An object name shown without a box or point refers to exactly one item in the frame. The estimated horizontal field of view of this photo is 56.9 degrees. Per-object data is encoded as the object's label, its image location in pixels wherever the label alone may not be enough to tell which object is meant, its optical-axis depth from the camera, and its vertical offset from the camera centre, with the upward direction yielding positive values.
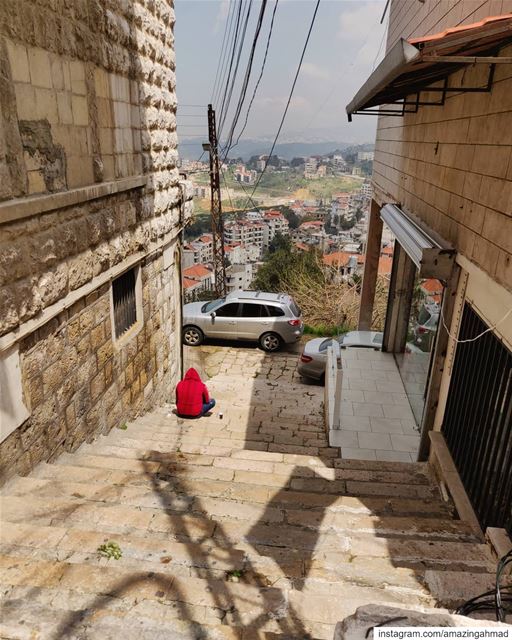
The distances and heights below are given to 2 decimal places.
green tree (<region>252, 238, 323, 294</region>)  22.66 -6.23
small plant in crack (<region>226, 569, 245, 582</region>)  2.69 -2.33
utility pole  17.08 -2.39
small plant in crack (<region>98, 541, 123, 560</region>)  2.83 -2.32
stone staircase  2.33 -2.45
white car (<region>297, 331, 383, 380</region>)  9.85 -4.39
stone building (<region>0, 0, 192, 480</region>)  3.44 -0.62
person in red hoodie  6.77 -3.41
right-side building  3.42 -0.75
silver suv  13.16 -4.57
